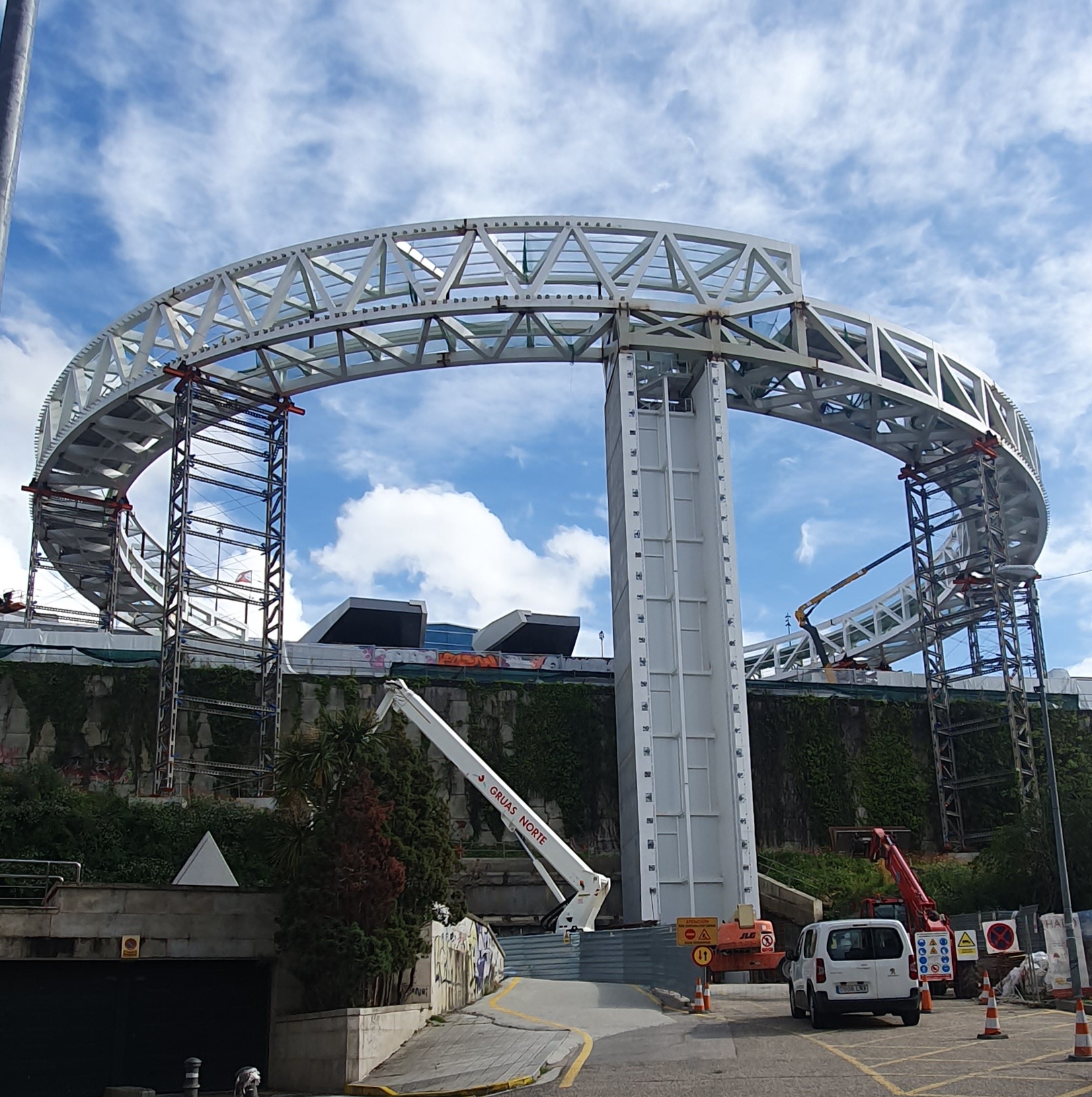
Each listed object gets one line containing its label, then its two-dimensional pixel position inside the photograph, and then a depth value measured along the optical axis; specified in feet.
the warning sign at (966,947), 89.71
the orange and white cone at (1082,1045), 51.67
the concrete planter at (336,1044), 65.41
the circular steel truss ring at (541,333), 156.46
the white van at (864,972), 66.23
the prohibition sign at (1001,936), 87.30
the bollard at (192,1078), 52.42
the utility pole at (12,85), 29.86
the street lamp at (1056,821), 78.12
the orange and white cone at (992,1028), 60.35
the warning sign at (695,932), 89.30
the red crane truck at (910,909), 95.09
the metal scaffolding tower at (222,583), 145.69
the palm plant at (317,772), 79.00
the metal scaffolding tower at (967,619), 165.58
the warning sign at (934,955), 90.12
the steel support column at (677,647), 135.74
